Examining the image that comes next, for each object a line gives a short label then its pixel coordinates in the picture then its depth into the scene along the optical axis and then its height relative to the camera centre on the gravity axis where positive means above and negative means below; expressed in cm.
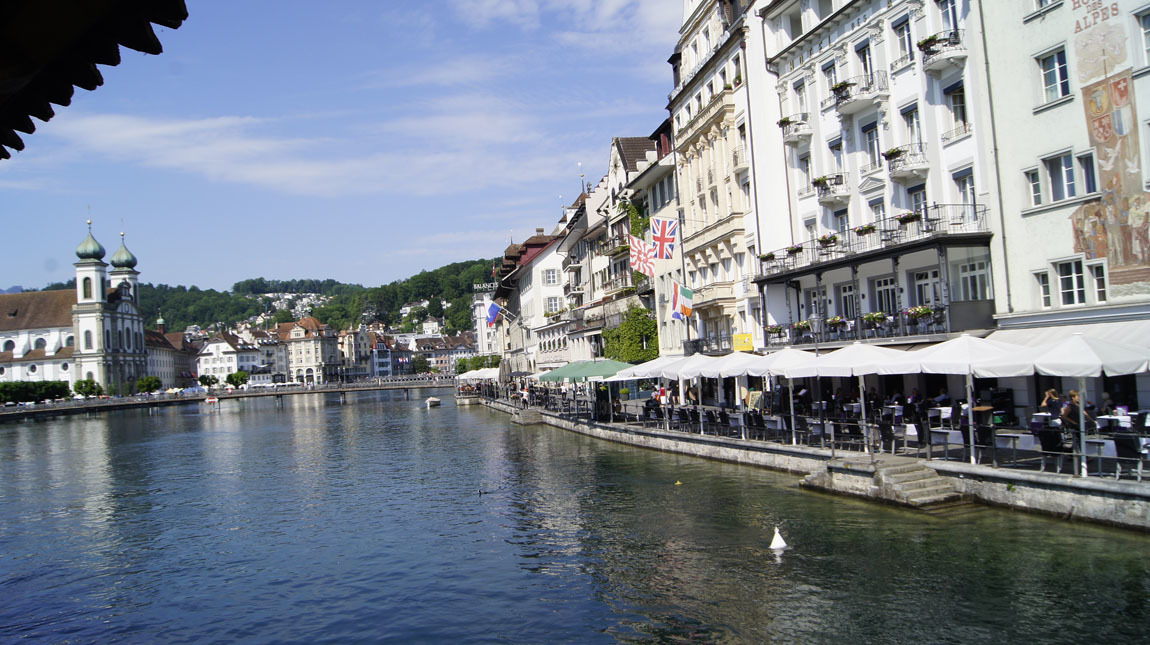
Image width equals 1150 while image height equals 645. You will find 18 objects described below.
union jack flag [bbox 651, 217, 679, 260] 3641 +504
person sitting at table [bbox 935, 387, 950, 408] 2562 -205
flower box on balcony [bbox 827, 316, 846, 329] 3237 +71
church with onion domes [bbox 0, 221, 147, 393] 15912 +1230
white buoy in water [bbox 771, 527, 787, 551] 1738 -412
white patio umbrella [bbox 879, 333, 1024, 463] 1967 -59
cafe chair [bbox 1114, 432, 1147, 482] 1641 -261
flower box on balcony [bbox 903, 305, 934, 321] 2727 +72
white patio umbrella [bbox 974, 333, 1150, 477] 1681 -77
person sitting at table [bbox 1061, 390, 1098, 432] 1845 -201
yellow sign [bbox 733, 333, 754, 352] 4088 +19
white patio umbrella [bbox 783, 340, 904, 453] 2264 -61
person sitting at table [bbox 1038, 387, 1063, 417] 2053 -193
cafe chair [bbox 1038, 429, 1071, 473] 1783 -254
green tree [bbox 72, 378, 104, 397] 14838 +126
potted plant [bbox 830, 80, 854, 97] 3209 +972
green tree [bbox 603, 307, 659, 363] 5622 +120
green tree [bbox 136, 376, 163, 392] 16025 +123
